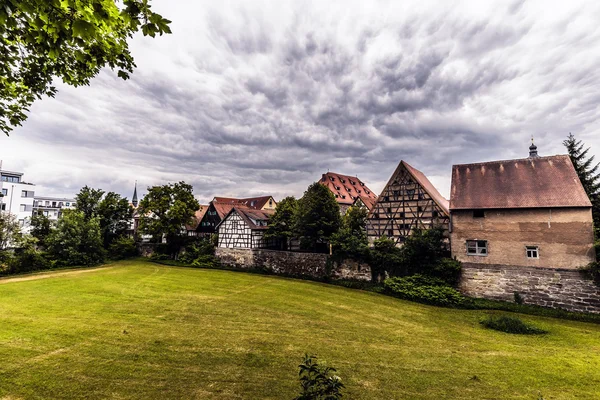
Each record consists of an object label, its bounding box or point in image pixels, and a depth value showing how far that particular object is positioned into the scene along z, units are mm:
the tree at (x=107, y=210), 41531
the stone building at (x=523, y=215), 17297
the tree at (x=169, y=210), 37156
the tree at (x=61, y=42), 3465
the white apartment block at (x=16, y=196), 40188
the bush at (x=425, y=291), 18172
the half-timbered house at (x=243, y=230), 34156
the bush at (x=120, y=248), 40344
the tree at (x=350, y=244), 23312
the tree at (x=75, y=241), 34062
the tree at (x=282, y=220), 33562
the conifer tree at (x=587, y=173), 23594
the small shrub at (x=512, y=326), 13291
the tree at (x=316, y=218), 28400
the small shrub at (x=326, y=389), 3926
